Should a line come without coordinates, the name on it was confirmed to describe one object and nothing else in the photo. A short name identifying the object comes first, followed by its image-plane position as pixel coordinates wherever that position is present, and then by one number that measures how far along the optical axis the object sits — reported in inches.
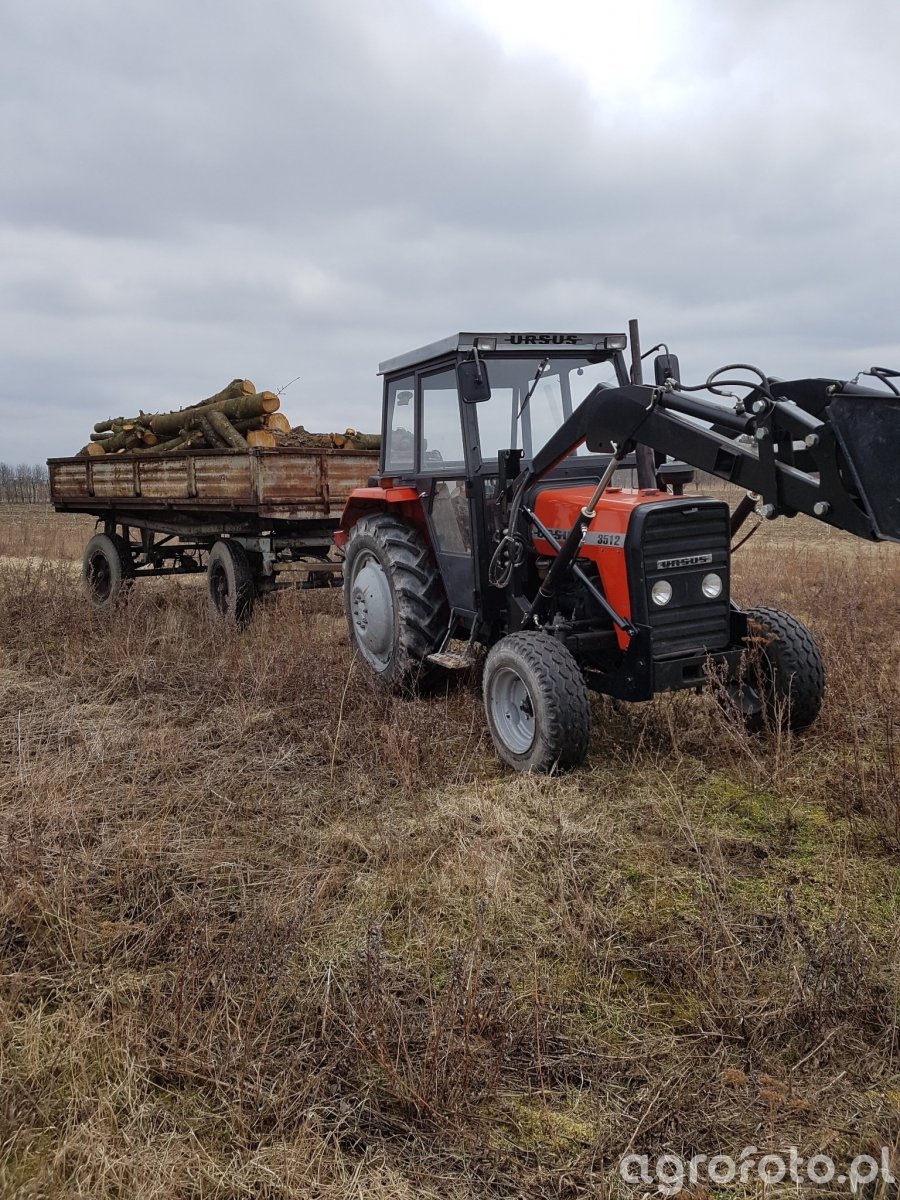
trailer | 332.5
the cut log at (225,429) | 384.8
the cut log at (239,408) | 390.3
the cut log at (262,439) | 388.2
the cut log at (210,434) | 393.7
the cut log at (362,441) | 402.0
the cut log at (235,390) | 406.6
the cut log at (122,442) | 463.5
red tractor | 143.9
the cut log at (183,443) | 406.0
